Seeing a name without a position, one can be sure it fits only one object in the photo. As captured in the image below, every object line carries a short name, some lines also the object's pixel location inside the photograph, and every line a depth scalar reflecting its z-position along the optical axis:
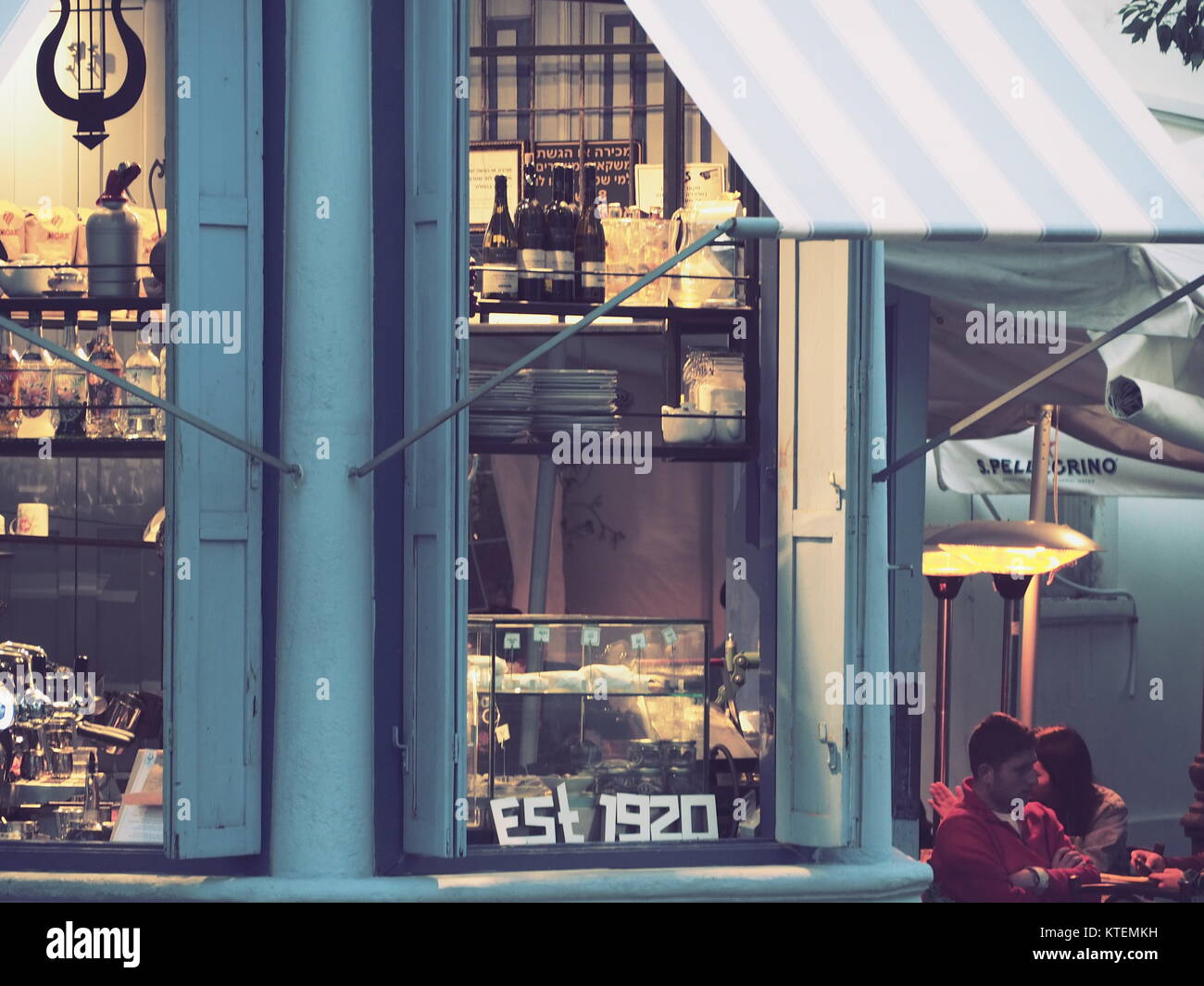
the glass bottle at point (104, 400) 11.09
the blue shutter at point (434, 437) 10.01
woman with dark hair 13.46
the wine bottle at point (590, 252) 11.09
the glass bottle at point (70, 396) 11.14
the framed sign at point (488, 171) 12.45
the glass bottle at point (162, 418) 10.88
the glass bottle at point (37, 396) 11.21
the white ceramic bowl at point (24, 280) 10.95
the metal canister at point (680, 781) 10.97
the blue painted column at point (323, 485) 9.93
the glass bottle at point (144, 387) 10.98
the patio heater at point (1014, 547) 13.16
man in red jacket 11.66
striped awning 8.59
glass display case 10.77
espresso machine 10.78
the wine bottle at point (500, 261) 10.95
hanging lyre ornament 11.53
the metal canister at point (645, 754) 11.02
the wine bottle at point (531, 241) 11.01
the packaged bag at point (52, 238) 11.09
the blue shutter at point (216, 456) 9.88
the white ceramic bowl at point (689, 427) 11.12
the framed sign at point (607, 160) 12.77
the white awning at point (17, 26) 8.95
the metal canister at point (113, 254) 10.94
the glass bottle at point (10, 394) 11.24
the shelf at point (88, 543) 11.70
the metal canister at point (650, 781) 10.96
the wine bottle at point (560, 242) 11.05
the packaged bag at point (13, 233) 11.16
